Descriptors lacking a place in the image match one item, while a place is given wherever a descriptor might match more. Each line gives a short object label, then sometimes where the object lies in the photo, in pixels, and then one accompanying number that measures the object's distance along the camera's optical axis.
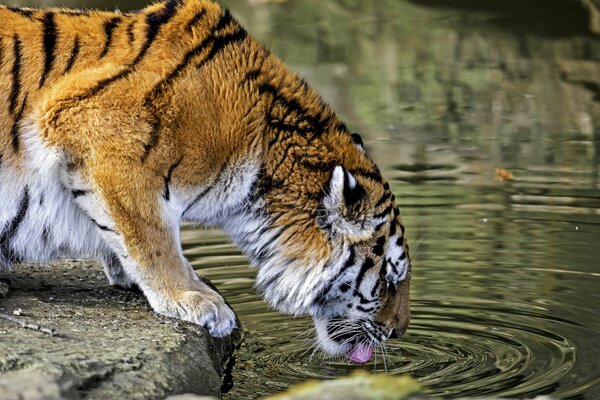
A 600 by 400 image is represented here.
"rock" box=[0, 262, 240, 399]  8.72
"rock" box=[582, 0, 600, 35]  24.75
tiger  10.21
